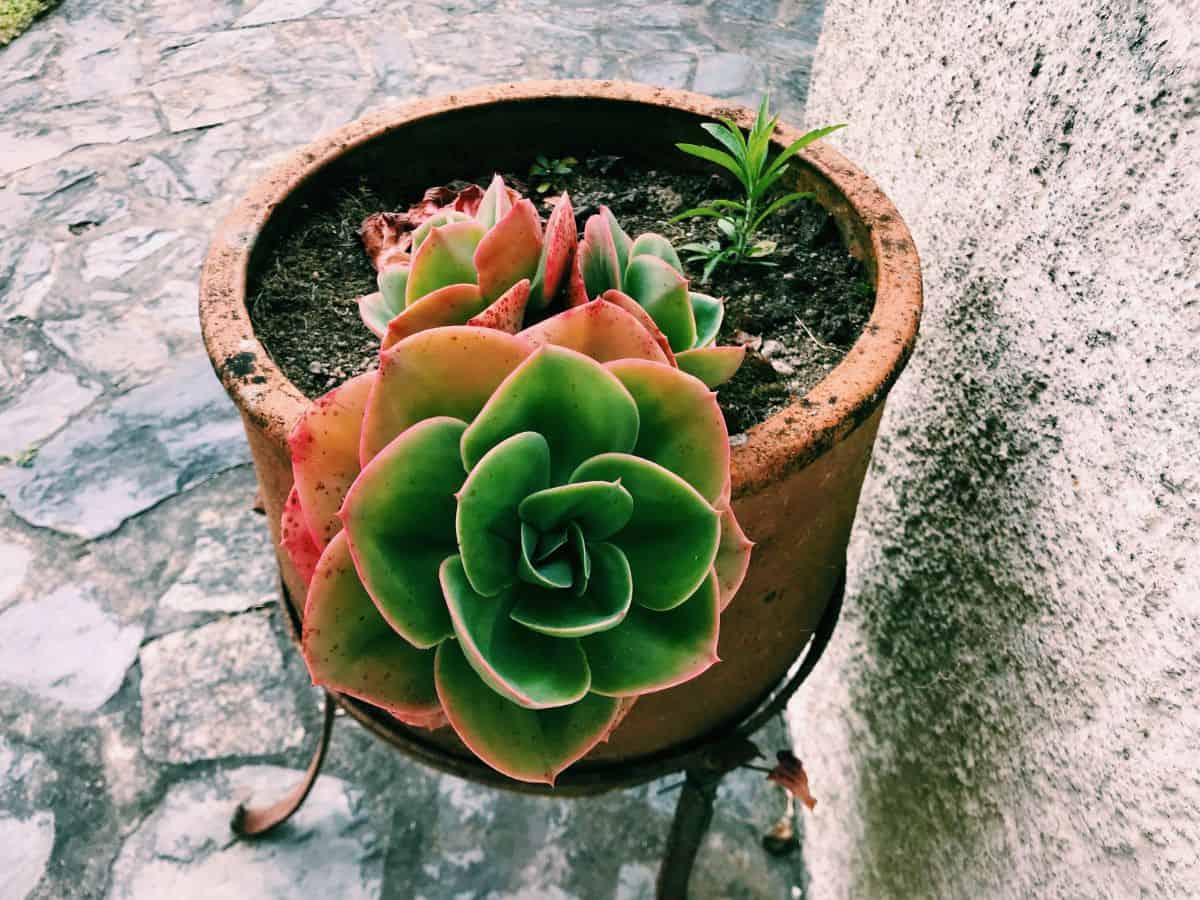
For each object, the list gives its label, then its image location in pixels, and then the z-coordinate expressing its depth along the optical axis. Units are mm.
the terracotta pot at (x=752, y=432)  708
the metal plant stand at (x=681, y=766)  824
